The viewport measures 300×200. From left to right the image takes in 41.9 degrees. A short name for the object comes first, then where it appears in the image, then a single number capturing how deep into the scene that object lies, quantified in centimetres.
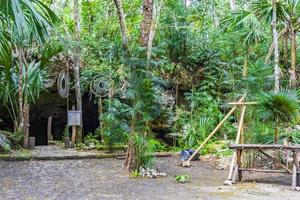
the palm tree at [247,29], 809
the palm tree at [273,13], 763
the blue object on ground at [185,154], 859
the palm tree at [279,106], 642
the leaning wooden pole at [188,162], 809
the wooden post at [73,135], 1077
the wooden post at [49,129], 1218
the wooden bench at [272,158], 587
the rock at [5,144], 894
